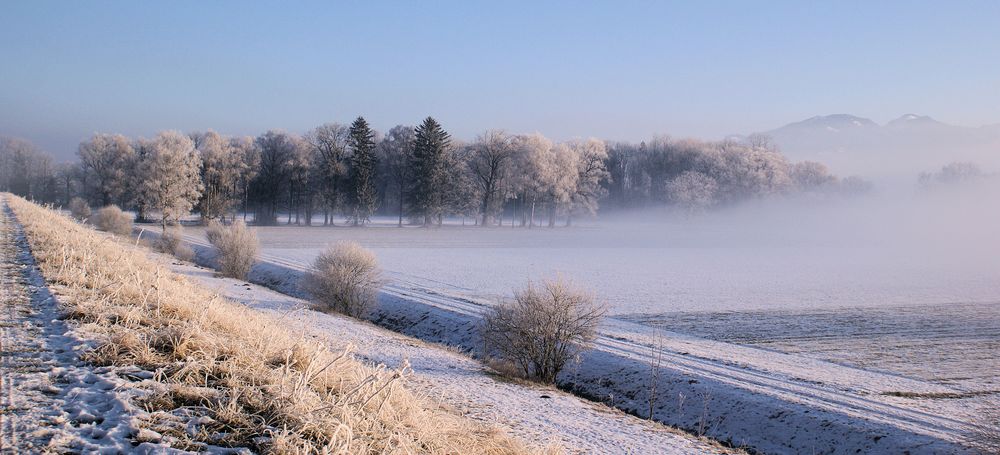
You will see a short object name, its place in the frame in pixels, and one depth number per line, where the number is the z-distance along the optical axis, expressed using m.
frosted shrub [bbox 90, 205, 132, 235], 51.03
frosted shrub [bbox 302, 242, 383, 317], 24.73
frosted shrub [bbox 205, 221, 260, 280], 32.66
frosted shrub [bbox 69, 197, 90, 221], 62.56
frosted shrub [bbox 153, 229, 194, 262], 39.19
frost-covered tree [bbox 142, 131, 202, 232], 60.59
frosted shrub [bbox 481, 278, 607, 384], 16.38
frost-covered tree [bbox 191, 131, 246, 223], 74.56
